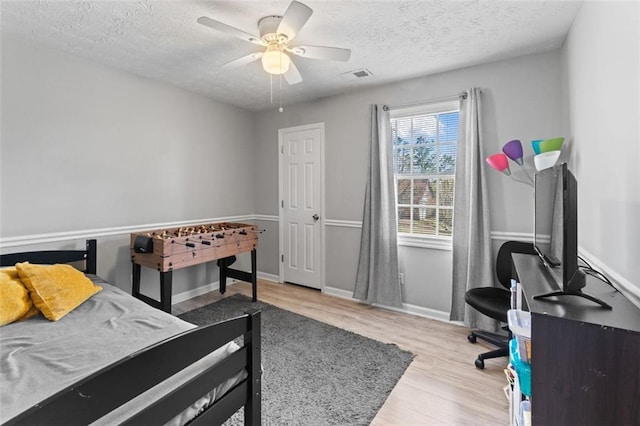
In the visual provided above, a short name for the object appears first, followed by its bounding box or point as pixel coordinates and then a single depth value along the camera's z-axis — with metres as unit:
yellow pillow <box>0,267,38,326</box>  1.68
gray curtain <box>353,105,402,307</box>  3.30
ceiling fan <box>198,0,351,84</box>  1.81
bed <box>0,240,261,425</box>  0.77
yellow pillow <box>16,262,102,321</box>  1.77
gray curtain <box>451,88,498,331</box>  2.76
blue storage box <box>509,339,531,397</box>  1.23
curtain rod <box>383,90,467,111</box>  2.86
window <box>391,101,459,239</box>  3.07
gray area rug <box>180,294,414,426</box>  1.79
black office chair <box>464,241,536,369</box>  2.21
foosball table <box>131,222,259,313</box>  2.71
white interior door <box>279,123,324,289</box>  3.97
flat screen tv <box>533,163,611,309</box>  1.19
